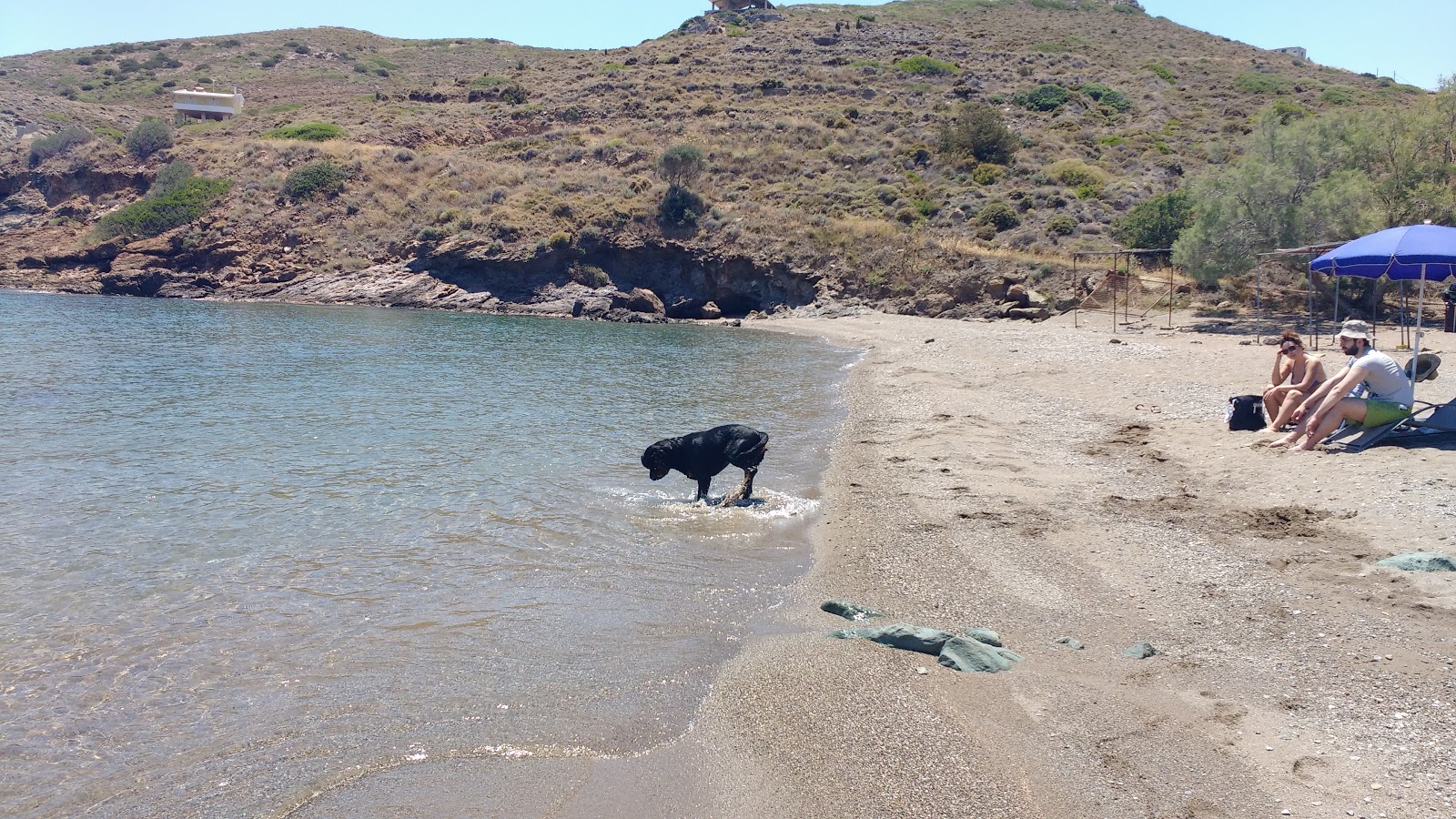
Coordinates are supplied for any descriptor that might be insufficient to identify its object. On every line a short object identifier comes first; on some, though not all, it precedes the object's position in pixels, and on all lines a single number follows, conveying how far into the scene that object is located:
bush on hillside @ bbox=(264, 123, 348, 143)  57.94
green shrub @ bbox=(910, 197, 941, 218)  42.66
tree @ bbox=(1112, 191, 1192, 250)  32.38
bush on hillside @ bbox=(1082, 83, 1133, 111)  60.44
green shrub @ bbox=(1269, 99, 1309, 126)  47.23
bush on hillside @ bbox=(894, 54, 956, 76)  68.44
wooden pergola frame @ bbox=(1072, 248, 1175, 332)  27.50
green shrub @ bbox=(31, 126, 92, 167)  53.22
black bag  10.48
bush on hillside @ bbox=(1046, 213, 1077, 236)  38.09
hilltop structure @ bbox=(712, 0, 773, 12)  93.38
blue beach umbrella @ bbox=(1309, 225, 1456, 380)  9.71
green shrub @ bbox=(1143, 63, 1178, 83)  67.69
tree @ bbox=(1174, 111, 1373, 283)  22.47
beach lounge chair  8.84
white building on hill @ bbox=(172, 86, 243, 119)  67.00
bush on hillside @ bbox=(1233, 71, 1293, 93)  62.31
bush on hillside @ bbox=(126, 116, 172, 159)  54.78
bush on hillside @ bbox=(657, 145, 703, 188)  48.53
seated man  9.12
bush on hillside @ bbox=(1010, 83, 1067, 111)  59.81
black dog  9.29
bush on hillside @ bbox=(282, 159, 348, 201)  50.16
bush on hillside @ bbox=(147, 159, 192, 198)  50.72
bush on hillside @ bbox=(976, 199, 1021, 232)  40.25
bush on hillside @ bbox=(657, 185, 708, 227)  43.75
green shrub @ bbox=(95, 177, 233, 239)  48.19
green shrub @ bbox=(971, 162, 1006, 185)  45.56
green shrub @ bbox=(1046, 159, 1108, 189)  43.70
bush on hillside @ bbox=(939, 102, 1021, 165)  48.75
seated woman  10.00
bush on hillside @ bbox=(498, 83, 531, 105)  67.19
